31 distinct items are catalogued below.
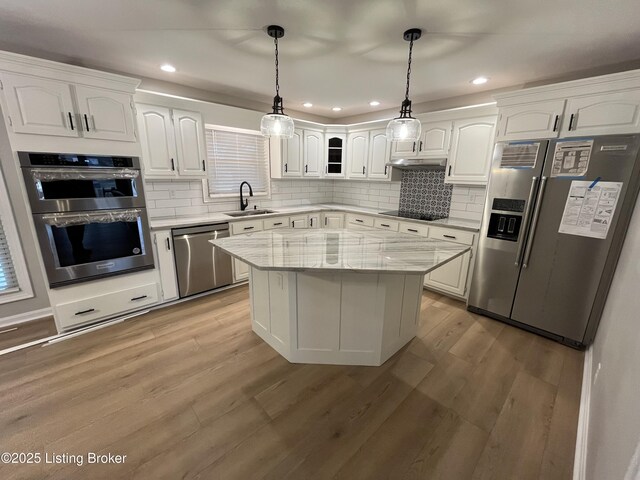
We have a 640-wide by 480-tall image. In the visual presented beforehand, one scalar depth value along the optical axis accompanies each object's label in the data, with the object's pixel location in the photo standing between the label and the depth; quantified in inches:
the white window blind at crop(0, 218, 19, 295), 99.2
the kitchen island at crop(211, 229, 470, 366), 72.7
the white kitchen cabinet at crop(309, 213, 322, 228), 170.7
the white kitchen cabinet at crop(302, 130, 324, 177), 172.1
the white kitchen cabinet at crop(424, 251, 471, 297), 125.2
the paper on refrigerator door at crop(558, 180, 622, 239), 83.8
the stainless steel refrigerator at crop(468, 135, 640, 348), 83.9
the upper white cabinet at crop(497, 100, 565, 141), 92.4
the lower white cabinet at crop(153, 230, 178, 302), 113.4
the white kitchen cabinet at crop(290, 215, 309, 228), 161.2
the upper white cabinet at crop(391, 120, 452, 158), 132.8
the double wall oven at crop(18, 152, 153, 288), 86.4
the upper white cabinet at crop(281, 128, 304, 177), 162.9
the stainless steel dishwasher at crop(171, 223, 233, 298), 119.3
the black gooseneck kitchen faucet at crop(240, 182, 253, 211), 154.2
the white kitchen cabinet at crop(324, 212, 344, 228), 175.8
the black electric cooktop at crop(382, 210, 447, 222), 144.6
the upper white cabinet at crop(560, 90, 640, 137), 80.0
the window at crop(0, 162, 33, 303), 97.3
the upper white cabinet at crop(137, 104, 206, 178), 112.1
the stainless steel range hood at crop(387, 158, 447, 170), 136.3
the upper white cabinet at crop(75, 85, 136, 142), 90.0
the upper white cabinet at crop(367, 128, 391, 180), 158.9
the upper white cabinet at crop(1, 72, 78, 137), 79.7
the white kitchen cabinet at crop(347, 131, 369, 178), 170.1
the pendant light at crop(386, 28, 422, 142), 75.3
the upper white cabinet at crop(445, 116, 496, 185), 120.3
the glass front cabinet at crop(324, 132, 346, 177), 180.1
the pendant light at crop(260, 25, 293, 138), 75.7
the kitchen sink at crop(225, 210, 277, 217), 147.2
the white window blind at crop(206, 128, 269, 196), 146.1
